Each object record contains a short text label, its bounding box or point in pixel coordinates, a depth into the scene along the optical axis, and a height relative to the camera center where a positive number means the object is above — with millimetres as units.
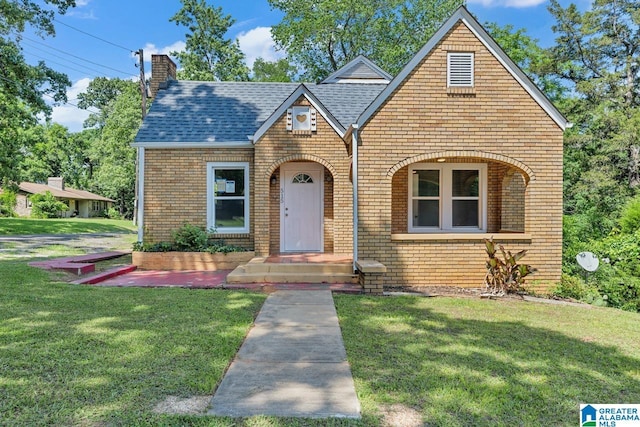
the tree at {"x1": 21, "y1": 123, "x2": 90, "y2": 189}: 47781 +7262
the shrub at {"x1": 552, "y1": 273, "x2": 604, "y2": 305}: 8266 -1654
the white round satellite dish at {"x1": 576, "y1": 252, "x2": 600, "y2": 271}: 8609 -1012
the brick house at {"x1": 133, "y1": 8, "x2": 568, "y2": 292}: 8516 +1301
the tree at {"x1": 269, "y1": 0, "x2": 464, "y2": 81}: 29078 +14652
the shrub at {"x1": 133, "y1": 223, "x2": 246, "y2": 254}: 10461 -895
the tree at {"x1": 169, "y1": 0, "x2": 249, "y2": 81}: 35844 +16135
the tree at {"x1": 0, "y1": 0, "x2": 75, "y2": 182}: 17953 +6774
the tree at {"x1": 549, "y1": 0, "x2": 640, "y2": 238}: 17969 +6100
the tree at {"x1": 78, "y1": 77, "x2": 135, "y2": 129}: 57219 +17621
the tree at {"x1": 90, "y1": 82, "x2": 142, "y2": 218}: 39031 +7268
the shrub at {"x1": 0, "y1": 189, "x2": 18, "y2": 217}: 35928 +763
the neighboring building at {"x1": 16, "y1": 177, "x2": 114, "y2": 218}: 42219 +1605
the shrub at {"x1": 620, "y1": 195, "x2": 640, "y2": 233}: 9641 -81
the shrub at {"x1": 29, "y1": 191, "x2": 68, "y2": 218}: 38000 +553
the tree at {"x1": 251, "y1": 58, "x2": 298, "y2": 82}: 34781 +14280
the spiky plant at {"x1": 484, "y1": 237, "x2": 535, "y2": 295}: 7859 -1148
